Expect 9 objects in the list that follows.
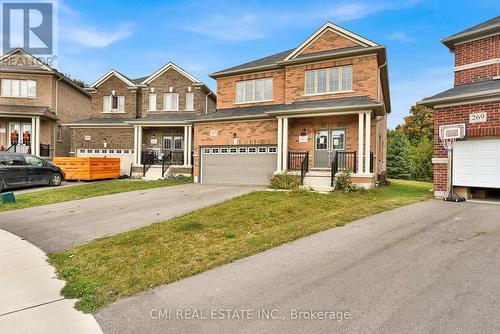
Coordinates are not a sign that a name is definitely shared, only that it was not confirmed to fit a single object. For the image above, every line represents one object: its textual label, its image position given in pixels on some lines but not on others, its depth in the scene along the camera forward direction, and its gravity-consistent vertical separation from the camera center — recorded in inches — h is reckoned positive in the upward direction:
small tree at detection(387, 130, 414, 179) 1072.2 +18.7
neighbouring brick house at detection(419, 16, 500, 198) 375.9 +76.4
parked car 506.9 -23.3
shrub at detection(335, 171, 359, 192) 467.5 -34.1
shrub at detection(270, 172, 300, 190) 516.1 -35.7
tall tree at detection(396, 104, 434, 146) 1417.3 +211.3
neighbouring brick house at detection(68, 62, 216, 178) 805.9 +138.3
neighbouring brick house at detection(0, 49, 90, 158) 825.0 +170.9
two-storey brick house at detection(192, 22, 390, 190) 531.2 +94.1
